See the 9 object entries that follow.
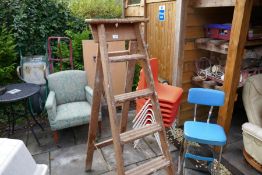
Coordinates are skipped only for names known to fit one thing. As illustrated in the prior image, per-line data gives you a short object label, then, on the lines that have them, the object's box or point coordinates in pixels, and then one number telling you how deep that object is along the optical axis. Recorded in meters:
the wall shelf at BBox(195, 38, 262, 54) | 2.91
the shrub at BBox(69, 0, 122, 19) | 5.91
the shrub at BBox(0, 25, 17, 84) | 3.93
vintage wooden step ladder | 1.72
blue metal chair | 2.28
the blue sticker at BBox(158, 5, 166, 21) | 3.53
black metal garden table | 2.73
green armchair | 2.98
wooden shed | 2.51
